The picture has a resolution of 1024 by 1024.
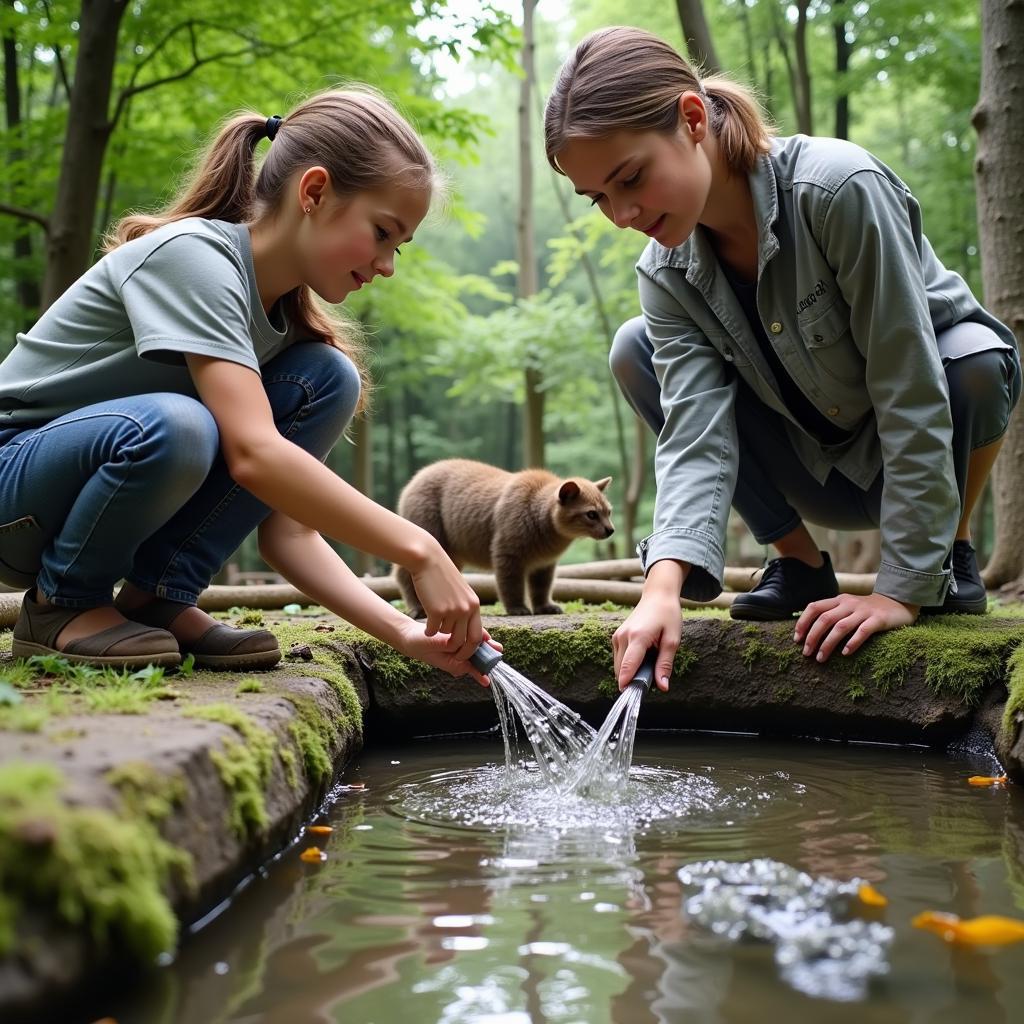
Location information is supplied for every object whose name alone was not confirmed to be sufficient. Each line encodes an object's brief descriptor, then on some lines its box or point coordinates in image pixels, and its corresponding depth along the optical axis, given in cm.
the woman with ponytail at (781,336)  287
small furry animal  516
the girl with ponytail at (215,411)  234
